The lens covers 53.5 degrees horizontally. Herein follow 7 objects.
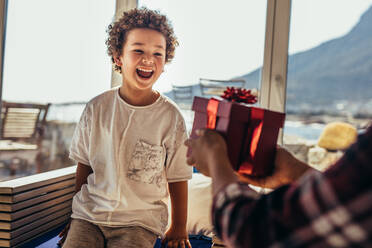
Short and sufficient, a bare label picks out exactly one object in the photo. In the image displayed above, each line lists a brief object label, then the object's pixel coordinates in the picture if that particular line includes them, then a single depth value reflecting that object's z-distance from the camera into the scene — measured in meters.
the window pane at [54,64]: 2.21
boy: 1.42
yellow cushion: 2.29
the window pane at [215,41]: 2.33
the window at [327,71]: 2.19
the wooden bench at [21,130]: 2.21
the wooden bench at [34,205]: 1.48
